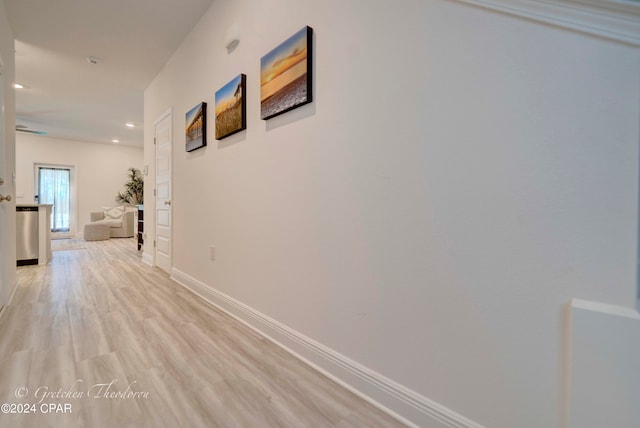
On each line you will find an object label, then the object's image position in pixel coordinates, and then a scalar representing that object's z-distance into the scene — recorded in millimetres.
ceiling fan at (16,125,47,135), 6234
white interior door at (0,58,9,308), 2098
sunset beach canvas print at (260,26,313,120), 1514
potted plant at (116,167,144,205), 8242
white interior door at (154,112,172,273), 3426
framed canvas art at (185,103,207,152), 2643
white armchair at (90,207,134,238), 7156
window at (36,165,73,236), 7523
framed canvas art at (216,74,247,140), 2072
